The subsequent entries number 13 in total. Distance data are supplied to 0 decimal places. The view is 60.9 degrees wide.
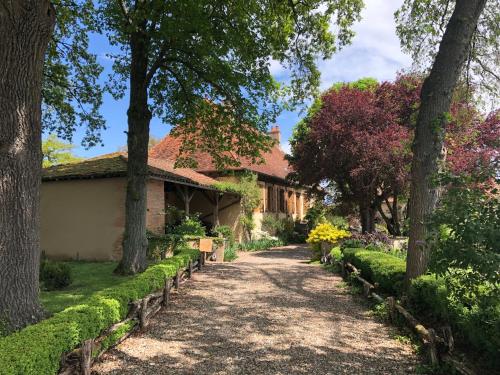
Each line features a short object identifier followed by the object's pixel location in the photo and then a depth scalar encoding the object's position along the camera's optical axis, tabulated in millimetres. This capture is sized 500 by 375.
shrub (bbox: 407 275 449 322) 5754
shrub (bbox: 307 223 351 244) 15453
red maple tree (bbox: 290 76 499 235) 16328
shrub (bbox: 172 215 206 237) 15462
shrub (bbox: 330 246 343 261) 13336
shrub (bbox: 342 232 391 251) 13615
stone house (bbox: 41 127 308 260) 14102
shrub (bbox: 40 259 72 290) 8852
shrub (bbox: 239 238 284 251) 20922
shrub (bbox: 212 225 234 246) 18047
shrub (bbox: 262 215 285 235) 24330
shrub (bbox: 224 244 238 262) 16791
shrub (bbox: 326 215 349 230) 26066
